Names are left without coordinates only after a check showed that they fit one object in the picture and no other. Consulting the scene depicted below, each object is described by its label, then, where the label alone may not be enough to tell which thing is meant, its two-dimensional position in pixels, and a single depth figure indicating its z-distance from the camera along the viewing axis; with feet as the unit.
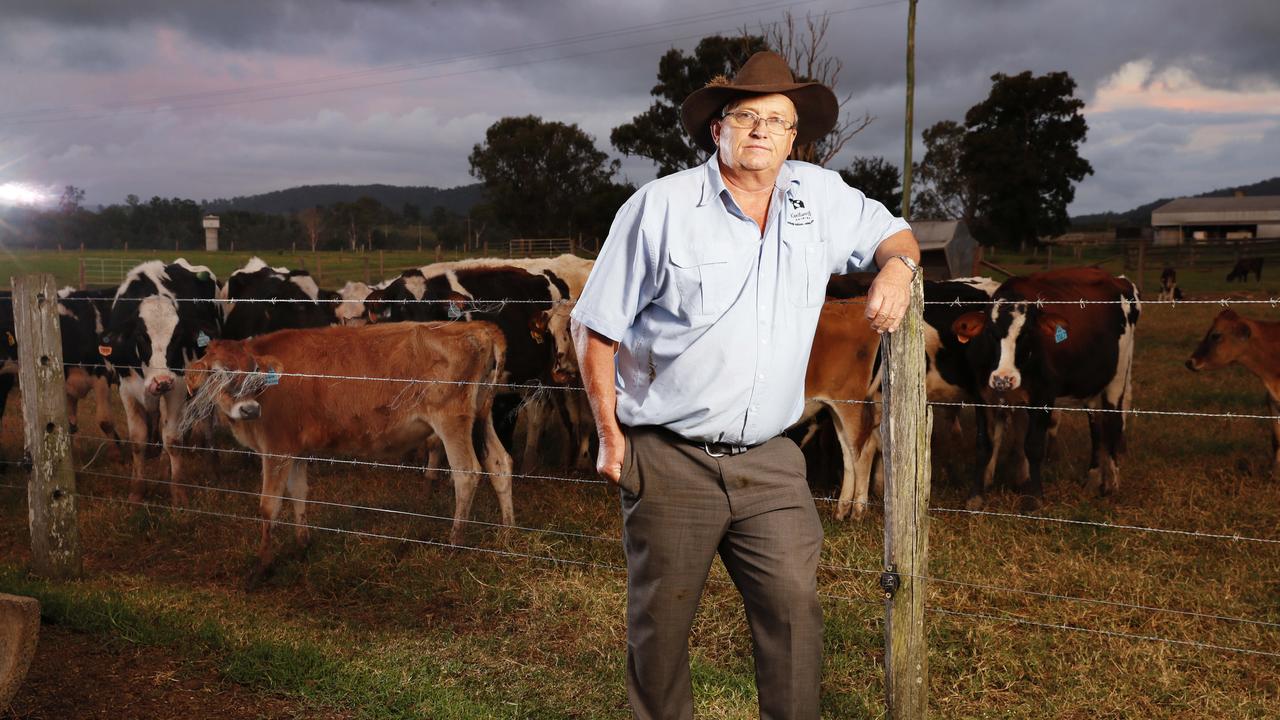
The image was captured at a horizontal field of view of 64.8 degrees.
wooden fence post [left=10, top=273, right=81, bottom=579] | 19.40
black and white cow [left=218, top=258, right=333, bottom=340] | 35.24
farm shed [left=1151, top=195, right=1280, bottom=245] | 215.31
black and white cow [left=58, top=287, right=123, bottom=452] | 32.68
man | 9.09
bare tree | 57.47
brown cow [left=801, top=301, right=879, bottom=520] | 24.95
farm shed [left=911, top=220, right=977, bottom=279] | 107.04
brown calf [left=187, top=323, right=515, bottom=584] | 20.39
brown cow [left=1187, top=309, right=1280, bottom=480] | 30.04
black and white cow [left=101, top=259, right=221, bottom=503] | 26.91
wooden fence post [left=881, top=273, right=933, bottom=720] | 10.77
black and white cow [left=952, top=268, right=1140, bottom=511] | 25.76
